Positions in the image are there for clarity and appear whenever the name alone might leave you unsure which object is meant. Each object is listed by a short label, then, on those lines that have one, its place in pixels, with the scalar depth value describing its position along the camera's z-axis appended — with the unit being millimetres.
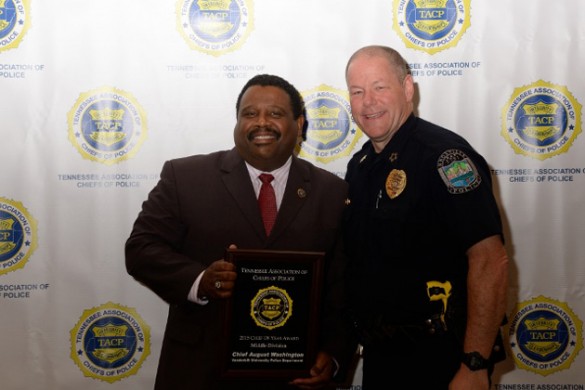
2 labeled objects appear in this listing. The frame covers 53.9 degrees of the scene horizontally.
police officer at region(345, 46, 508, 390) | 1866
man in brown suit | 2150
